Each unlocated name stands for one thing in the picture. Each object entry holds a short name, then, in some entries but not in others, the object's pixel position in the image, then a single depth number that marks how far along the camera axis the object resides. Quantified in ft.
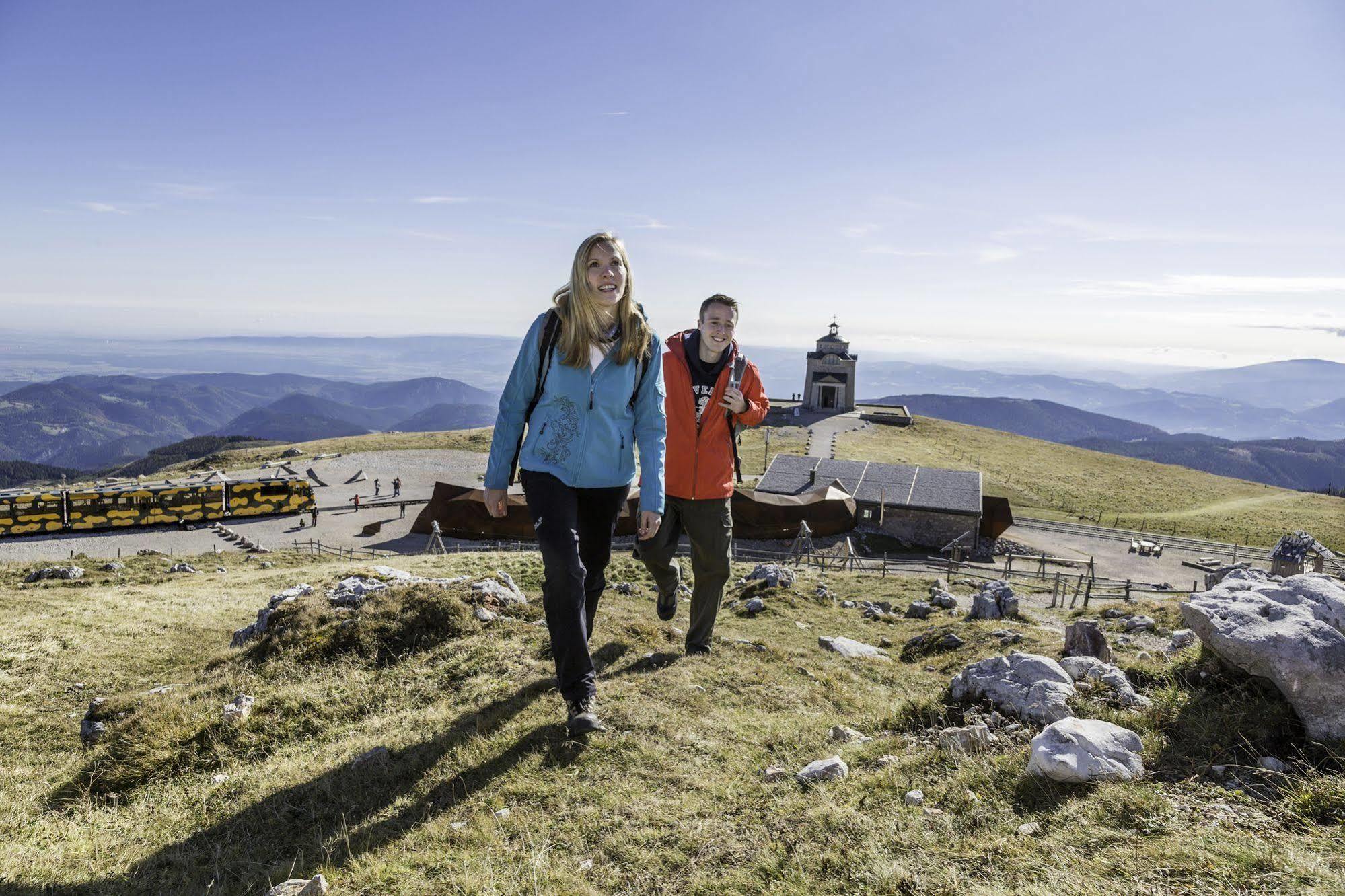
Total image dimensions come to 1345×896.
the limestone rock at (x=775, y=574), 45.33
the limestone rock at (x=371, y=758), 14.19
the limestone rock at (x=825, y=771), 12.91
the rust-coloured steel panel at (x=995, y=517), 103.24
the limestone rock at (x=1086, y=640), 20.49
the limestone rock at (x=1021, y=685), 14.70
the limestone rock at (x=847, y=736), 15.25
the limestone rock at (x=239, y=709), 16.66
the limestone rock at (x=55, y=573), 56.65
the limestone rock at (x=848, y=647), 27.04
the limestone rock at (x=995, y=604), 38.65
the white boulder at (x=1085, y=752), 11.09
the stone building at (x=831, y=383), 257.55
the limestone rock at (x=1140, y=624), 30.89
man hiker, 21.13
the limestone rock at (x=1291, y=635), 11.48
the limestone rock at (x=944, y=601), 43.78
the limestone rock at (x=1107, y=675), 14.70
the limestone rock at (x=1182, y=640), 22.59
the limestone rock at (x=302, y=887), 9.75
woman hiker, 14.76
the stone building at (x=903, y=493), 102.53
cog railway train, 101.55
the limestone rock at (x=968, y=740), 13.24
